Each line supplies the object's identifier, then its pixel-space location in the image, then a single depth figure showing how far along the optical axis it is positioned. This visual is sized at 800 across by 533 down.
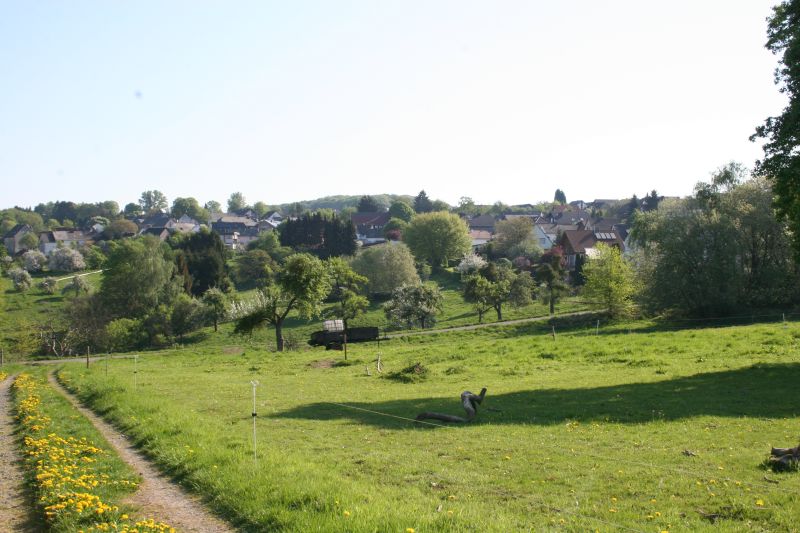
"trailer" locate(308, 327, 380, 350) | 53.97
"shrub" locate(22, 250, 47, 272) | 129.12
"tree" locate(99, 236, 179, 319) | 84.94
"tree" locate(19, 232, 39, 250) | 169.12
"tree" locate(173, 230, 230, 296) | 103.17
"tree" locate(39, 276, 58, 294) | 107.41
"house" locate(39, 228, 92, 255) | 167.50
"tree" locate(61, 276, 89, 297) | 101.91
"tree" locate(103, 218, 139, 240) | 173.12
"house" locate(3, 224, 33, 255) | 180.95
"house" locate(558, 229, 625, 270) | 122.44
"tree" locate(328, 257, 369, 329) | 64.50
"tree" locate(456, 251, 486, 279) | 105.16
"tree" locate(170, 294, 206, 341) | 76.69
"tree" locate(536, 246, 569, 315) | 73.56
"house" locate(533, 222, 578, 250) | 148.38
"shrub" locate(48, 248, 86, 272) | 130.00
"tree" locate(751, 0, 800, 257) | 24.38
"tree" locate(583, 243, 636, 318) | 60.66
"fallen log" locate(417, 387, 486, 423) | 20.18
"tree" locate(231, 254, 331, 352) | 54.72
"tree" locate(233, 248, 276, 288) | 115.34
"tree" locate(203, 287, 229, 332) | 80.62
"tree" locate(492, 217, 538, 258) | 125.51
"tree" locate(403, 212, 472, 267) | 121.81
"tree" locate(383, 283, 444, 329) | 70.75
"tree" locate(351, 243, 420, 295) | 96.99
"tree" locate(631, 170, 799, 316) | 54.19
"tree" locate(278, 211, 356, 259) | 133.88
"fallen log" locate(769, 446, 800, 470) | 12.74
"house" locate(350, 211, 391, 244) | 191.00
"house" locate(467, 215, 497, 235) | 193.65
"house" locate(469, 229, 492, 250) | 164.88
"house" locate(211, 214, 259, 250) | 188.62
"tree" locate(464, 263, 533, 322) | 72.19
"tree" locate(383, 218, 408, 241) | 152.50
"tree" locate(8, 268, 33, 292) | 107.56
